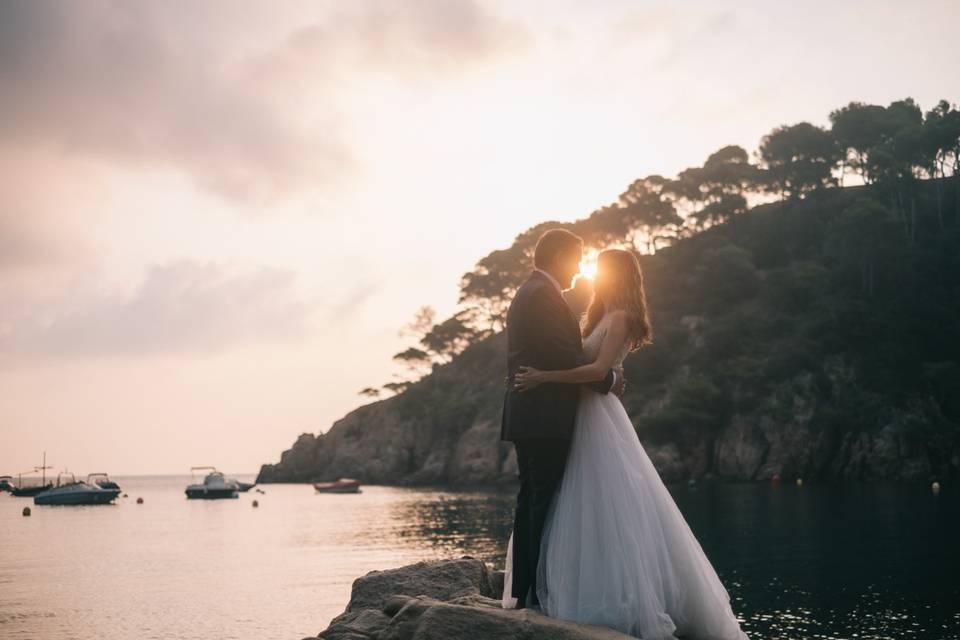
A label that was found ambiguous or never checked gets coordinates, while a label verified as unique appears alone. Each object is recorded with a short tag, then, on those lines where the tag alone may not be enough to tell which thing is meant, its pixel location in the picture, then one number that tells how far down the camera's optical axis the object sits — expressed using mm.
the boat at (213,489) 110438
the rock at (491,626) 7531
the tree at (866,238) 89750
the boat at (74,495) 100625
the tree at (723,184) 104062
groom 8016
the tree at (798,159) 107688
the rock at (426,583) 13930
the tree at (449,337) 113062
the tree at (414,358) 116938
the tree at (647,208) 101750
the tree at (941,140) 100750
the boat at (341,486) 104688
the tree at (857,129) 104625
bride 7879
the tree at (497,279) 104750
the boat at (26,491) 127838
